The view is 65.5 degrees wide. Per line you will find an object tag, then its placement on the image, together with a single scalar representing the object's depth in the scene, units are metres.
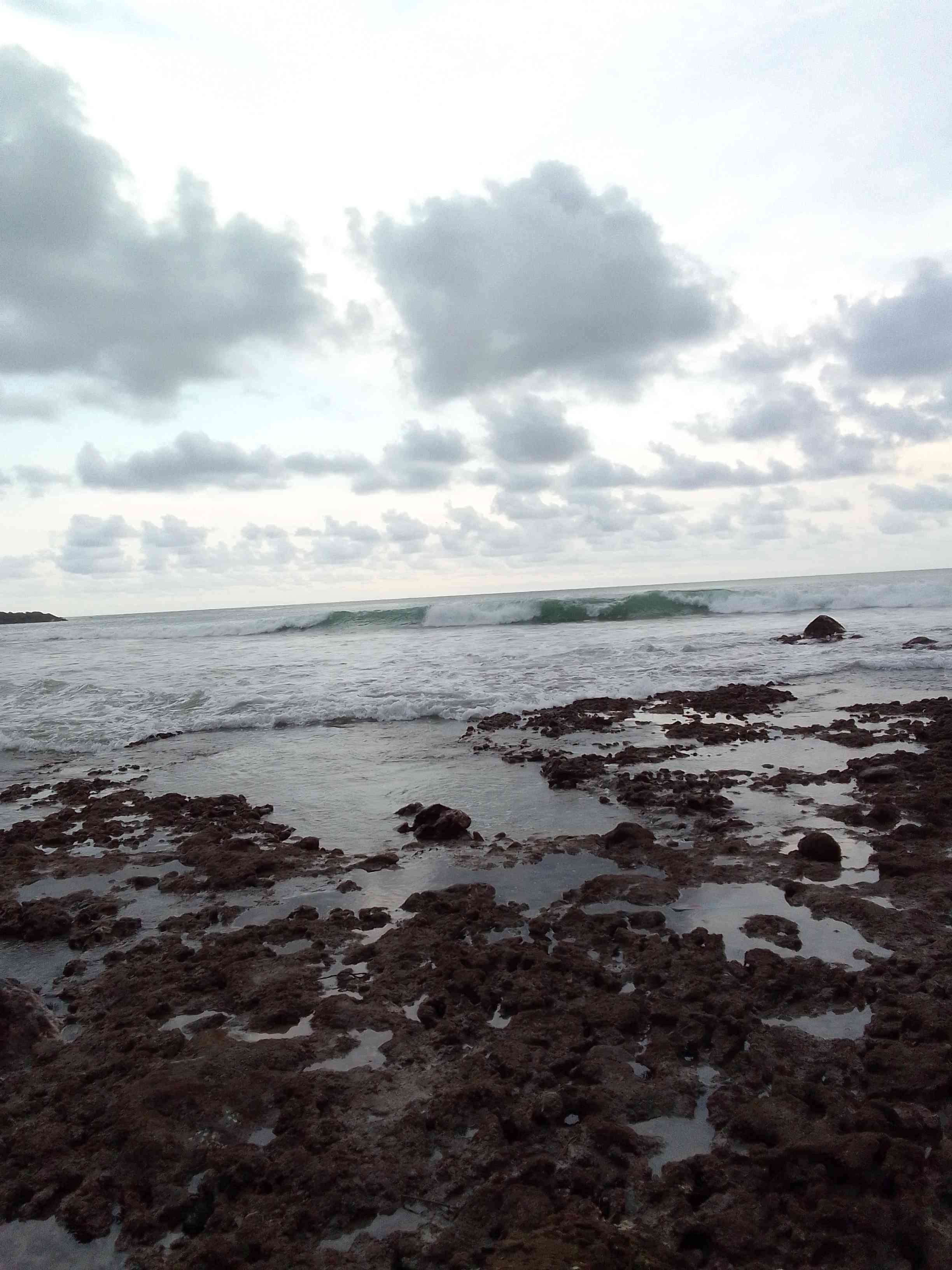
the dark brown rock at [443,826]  6.62
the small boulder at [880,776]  7.63
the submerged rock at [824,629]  24.38
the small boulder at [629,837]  6.21
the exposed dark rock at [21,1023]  3.62
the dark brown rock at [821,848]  5.58
